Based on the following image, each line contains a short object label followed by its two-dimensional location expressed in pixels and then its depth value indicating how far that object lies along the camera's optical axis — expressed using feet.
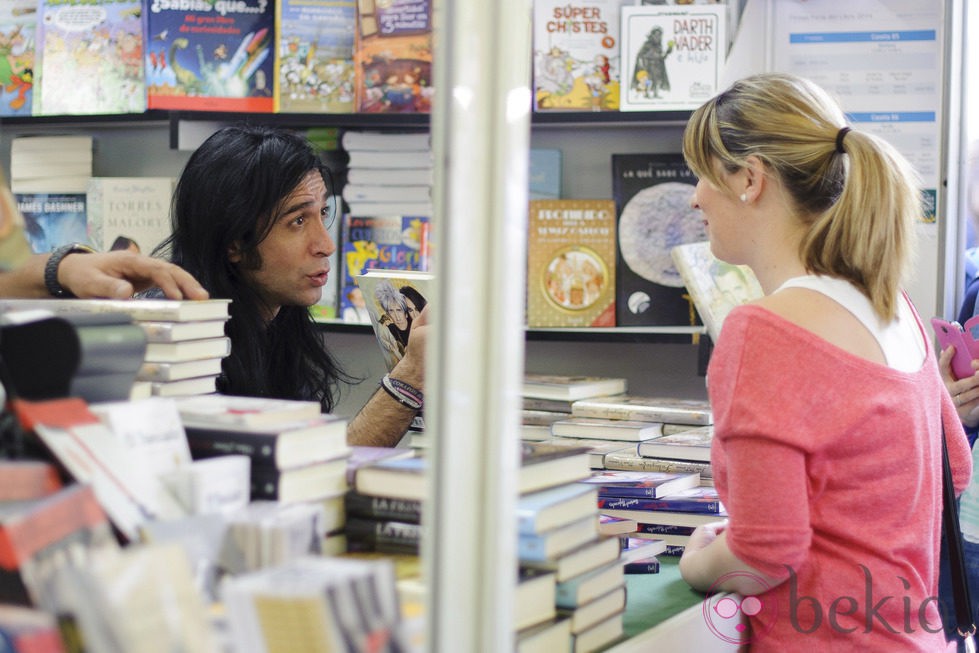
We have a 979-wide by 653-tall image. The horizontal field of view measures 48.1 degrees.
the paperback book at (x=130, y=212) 10.50
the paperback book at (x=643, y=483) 6.07
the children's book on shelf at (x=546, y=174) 10.10
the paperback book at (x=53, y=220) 10.89
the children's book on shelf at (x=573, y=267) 9.60
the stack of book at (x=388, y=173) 9.99
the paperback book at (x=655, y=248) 9.57
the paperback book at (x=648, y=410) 7.61
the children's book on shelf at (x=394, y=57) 9.70
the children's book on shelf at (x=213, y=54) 10.00
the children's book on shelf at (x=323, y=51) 9.86
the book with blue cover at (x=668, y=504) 6.01
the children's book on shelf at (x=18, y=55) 10.88
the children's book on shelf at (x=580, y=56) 9.35
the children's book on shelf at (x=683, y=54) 9.17
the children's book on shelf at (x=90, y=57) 10.36
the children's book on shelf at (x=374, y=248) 10.03
